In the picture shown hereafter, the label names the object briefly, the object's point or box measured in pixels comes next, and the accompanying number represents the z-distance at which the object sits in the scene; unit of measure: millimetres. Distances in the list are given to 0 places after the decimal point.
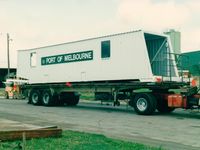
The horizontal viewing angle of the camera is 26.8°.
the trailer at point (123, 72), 19541
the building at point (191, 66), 19578
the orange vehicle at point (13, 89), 28891
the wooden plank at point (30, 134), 10068
